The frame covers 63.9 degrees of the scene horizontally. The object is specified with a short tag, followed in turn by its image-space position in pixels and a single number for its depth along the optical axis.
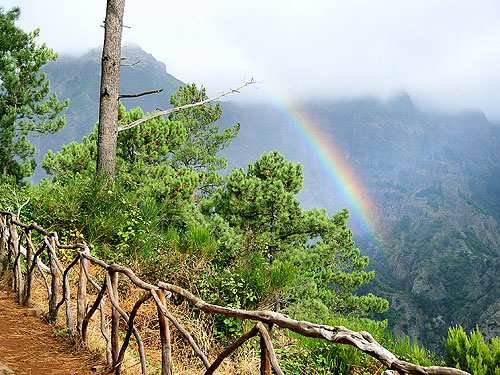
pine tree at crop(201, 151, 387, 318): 12.52
